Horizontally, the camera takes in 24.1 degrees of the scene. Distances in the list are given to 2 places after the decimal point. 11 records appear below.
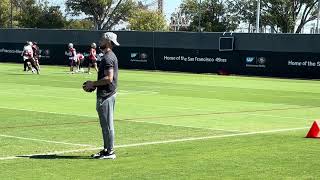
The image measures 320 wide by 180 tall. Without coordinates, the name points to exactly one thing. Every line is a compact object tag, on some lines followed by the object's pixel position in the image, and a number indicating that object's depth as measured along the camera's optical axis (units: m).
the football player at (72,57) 43.67
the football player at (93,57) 41.50
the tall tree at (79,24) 92.38
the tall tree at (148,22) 86.12
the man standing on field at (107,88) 11.62
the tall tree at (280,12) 85.31
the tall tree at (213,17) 84.53
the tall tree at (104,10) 91.38
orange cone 14.83
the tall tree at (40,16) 88.50
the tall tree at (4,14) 92.99
